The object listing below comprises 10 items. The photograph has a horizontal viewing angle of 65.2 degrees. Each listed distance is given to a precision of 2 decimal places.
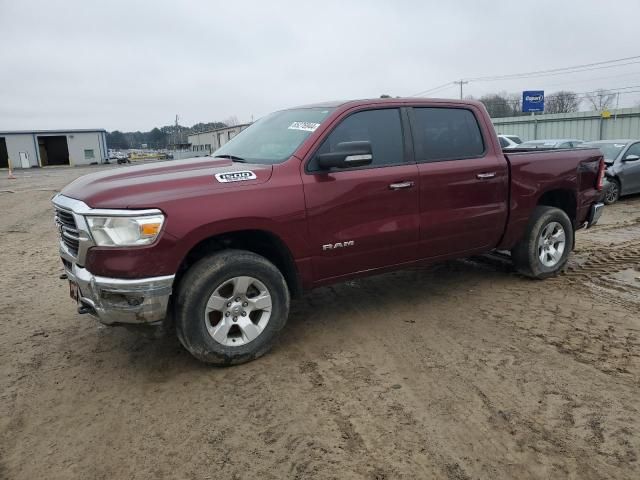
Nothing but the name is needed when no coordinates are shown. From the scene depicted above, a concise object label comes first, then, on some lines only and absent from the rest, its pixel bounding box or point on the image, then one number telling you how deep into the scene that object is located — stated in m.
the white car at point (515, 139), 20.14
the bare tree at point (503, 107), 52.06
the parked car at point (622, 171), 11.91
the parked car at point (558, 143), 14.69
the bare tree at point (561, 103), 54.44
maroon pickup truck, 3.45
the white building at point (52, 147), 51.34
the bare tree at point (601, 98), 48.98
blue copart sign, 43.66
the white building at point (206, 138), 38.40
